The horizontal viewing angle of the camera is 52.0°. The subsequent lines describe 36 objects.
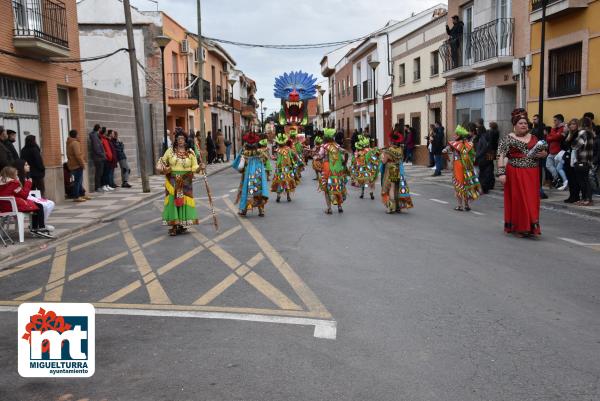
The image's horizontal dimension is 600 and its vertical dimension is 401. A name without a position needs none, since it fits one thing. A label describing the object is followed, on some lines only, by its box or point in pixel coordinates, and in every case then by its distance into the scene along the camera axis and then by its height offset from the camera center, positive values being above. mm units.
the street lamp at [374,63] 27578 +3100
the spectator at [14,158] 11062 -288
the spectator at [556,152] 15047 -619
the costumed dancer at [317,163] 17891 -839
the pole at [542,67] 14490 +1418
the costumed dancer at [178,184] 10070 -762
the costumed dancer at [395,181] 12133 -972
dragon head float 30234 +1972
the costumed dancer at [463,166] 12188 -719
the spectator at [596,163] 12531 -770
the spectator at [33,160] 13070 -389
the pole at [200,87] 28912 +2335
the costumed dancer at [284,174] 14862 -946
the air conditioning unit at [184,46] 34656 +5123
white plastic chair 9516 -1117
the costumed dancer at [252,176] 12109 -800
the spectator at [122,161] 19719 -710
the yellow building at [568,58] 15703 +1880
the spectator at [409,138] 27884 -308
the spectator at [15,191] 9492 -760
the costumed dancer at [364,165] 15492 -826
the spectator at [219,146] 36875 -571
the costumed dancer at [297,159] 17109 -673
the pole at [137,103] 17281 +1020
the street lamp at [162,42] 20806 +3270
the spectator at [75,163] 15953 -578
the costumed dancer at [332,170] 12336 -756
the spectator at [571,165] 13023 -817
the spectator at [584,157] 12289 -612
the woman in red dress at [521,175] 9258 -721
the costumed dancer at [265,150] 12466 -294
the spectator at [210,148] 34281 -627
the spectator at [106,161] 18375 -665
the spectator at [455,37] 23297 +3519
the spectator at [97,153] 17875 -381
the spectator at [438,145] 21953 -542
